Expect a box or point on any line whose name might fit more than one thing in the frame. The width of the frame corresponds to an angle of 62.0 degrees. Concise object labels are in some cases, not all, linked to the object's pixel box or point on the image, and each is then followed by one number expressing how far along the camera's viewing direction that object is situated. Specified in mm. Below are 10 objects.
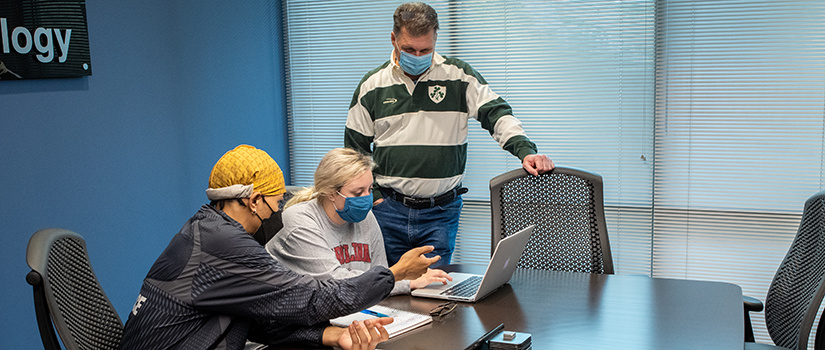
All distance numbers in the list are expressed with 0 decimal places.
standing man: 2980
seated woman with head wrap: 1647
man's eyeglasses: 1941
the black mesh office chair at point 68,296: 1546
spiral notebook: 1802
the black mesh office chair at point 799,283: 2008
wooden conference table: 1738
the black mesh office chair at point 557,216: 2646
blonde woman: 2178
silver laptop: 2031
